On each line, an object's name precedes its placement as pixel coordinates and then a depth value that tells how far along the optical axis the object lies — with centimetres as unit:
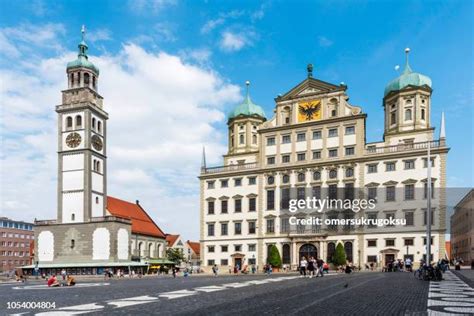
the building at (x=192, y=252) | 12938
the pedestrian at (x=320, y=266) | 3232
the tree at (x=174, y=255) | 9288
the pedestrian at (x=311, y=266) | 3128
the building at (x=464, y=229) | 7838
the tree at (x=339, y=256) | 5525
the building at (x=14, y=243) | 11200
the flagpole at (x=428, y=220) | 2535
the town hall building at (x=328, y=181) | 5481
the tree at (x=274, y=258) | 5882
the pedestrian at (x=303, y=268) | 3529
